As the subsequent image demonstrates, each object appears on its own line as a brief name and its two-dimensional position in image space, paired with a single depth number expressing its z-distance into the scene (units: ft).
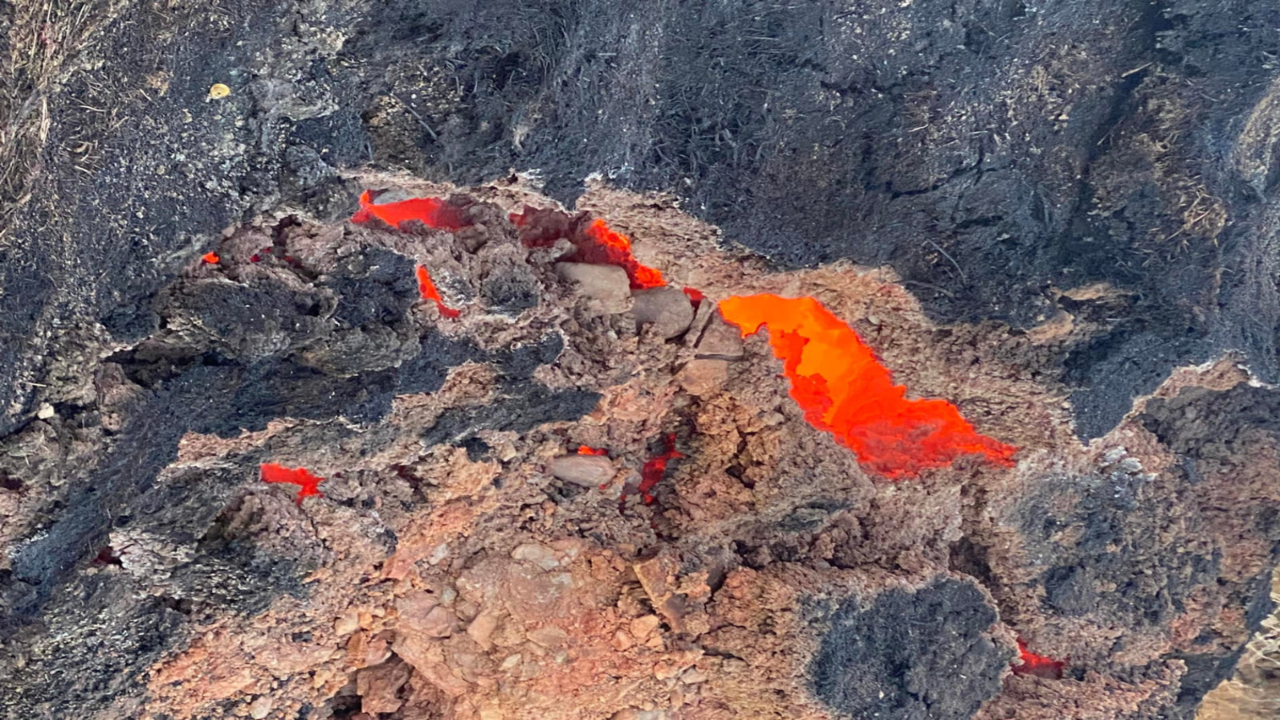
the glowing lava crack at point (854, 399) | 11.75
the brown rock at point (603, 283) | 10.52
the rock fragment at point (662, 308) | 11.09
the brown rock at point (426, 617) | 11.91
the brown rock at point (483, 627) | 11.96
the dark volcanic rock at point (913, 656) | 11.39
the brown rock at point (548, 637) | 11.94
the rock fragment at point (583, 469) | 11.77
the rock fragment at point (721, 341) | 11.46
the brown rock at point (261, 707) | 10.99
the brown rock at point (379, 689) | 12.05
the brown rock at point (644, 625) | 11.96
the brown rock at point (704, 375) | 11.59
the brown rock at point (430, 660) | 12.05
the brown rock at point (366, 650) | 11.75
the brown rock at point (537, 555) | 12.03
